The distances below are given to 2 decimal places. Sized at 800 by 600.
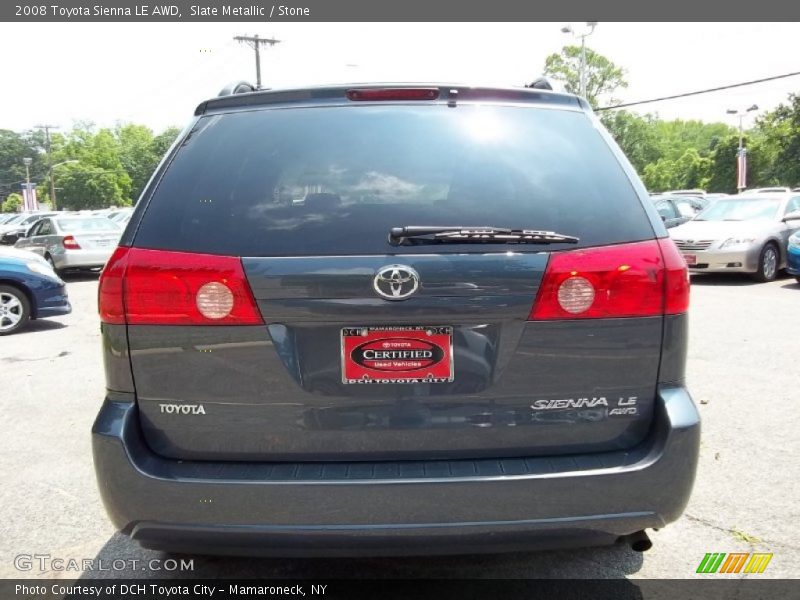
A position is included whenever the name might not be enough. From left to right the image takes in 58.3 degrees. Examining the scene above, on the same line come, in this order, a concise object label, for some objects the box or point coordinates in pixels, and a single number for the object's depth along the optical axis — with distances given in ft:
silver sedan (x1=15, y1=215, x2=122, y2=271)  53.52
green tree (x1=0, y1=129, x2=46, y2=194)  385.79
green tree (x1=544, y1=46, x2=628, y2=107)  218.18
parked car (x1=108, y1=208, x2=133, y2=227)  88.61
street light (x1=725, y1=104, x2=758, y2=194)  125.29
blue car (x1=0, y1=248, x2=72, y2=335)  30.94
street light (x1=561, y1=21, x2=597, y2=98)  133.39
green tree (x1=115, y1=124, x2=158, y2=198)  345.72
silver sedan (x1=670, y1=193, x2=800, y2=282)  40.70
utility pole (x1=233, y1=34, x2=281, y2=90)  139.95
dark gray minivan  7.12
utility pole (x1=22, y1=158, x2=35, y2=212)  193.71
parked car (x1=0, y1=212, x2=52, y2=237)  119.27
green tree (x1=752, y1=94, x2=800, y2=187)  136.56
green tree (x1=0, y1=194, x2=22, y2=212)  326.03
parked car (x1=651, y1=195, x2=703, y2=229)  58.95
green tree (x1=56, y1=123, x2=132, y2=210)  302.66
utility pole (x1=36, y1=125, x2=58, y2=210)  243.05
